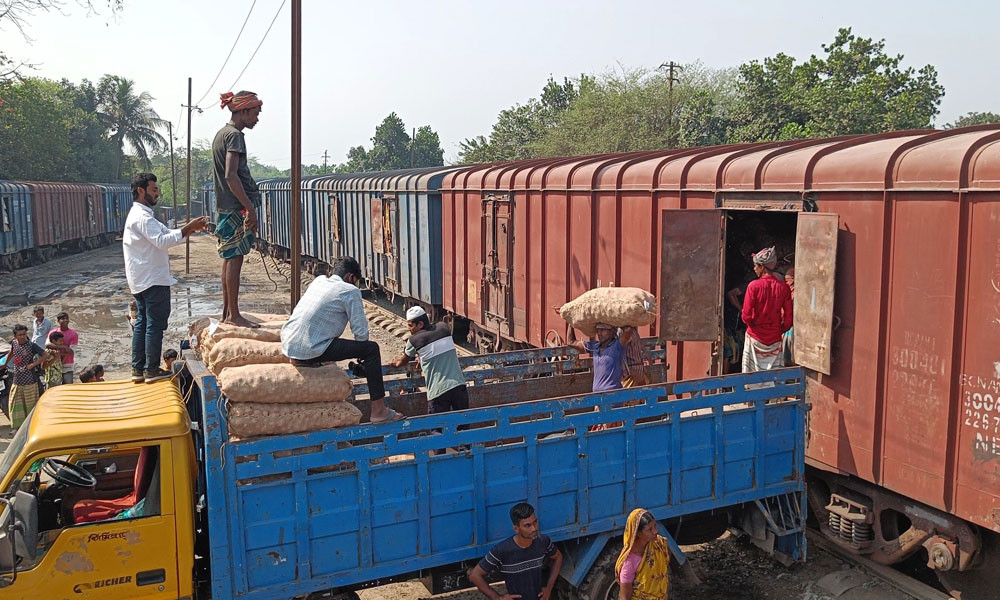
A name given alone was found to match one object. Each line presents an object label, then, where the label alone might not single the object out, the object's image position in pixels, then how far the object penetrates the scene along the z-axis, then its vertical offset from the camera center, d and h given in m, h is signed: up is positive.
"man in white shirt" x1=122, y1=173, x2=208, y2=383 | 5.88 -0.40
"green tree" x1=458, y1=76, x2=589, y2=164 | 58.50 +6.60
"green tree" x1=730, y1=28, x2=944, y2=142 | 32.56 +4.87
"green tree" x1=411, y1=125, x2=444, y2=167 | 86.00 +6.90
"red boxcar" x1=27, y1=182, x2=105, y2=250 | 32.12 -0.11
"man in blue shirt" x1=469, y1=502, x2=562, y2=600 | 4.86 -2.06
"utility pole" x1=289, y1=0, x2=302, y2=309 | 9.52 +0.95
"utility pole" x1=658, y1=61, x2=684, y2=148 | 43.00 +6.72
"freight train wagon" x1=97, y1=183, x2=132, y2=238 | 46.25 +0.33
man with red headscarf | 6.16 +0.14
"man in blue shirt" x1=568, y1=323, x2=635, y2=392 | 6.82 -1.19
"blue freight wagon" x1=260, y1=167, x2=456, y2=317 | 16.61 -0.36
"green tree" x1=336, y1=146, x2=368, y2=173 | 88.21 +5.91
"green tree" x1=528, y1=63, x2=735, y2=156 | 42.53 +5.26
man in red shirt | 7.20 -0.84
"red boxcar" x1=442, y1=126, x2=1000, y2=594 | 5.58 -0.66
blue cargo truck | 4.21 -1.60
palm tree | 63.97 +7.52
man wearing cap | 6.16 -1.14
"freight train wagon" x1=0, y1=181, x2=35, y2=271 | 27.41 -0.45
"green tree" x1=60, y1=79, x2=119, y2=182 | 58.50 +5.24
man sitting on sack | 5.02 -0.72
